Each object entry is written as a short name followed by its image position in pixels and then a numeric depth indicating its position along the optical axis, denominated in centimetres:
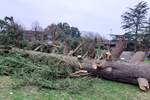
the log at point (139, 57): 359
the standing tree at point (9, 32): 603
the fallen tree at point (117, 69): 314
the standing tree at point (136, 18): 1574
